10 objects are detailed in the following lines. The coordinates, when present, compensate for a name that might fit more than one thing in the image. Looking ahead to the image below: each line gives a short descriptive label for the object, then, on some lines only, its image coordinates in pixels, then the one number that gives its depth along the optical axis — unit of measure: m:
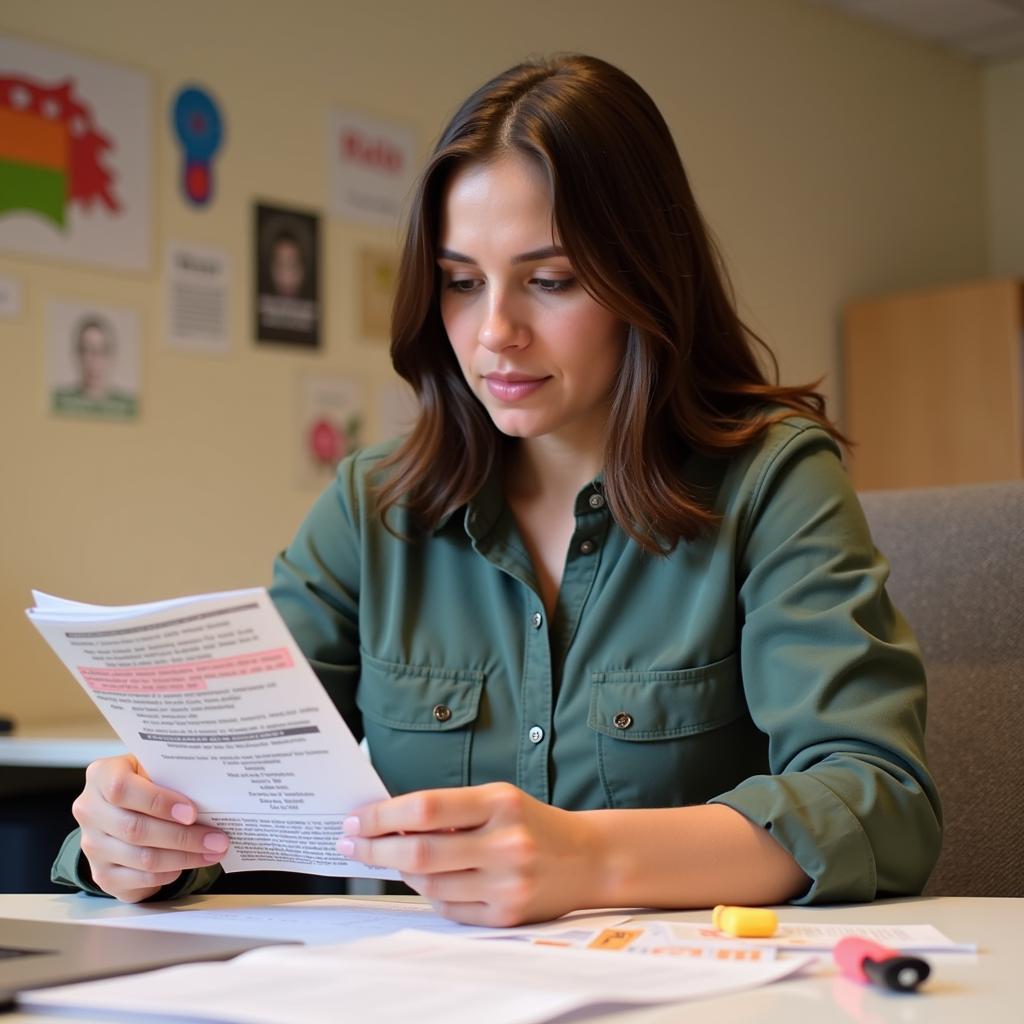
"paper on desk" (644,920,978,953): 0.86
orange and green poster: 2.84
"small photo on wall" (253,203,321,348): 3.26
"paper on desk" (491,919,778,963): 0.83
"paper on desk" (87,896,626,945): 0.94
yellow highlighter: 0.88
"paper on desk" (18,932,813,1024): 0.68
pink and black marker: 0.75
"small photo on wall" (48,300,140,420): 2.89
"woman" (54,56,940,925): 1.15
